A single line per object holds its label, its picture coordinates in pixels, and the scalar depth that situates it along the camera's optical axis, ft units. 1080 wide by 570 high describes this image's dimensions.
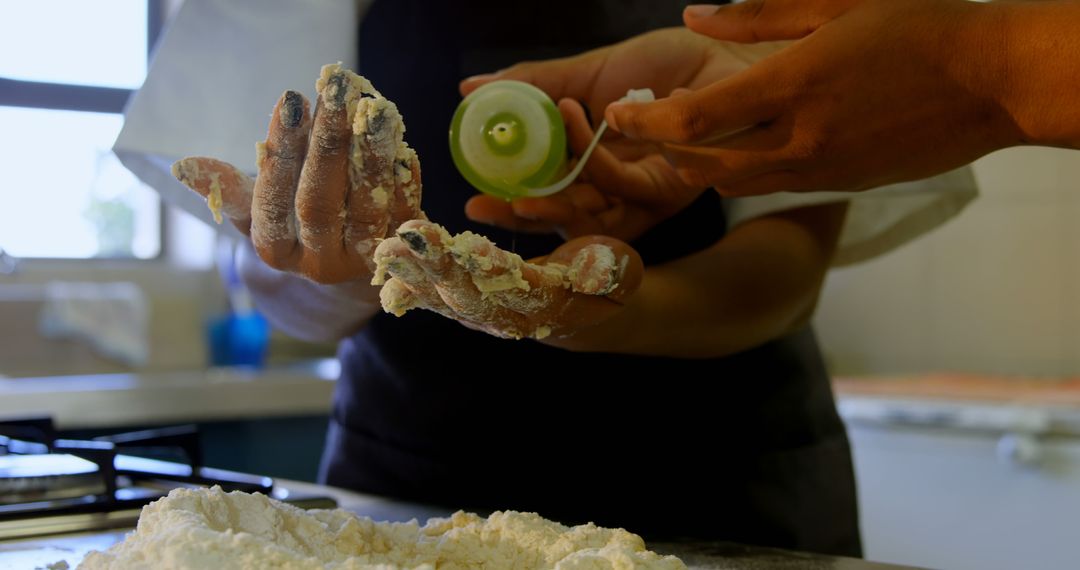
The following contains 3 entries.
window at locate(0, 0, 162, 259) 7.20
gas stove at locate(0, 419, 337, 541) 2.41
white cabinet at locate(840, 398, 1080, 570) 5.45
